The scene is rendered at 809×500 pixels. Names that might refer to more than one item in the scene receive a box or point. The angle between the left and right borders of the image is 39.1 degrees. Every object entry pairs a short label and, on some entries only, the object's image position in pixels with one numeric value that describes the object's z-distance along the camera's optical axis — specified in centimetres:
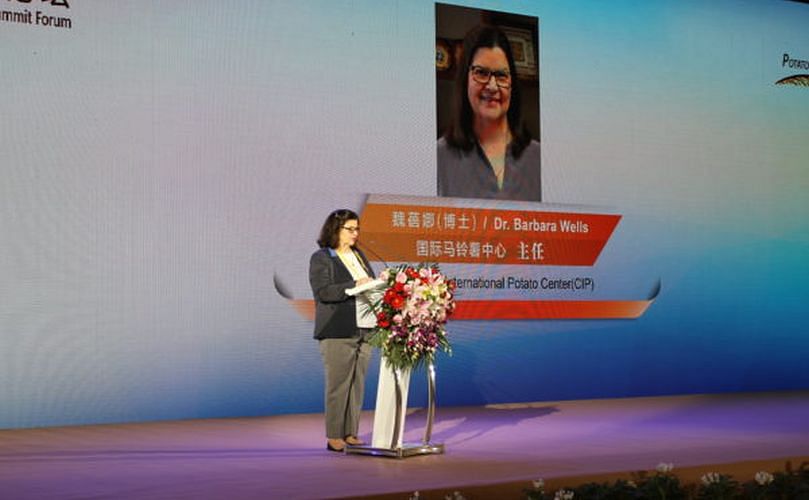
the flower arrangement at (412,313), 565
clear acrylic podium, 582
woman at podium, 604
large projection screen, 743
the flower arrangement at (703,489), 400
